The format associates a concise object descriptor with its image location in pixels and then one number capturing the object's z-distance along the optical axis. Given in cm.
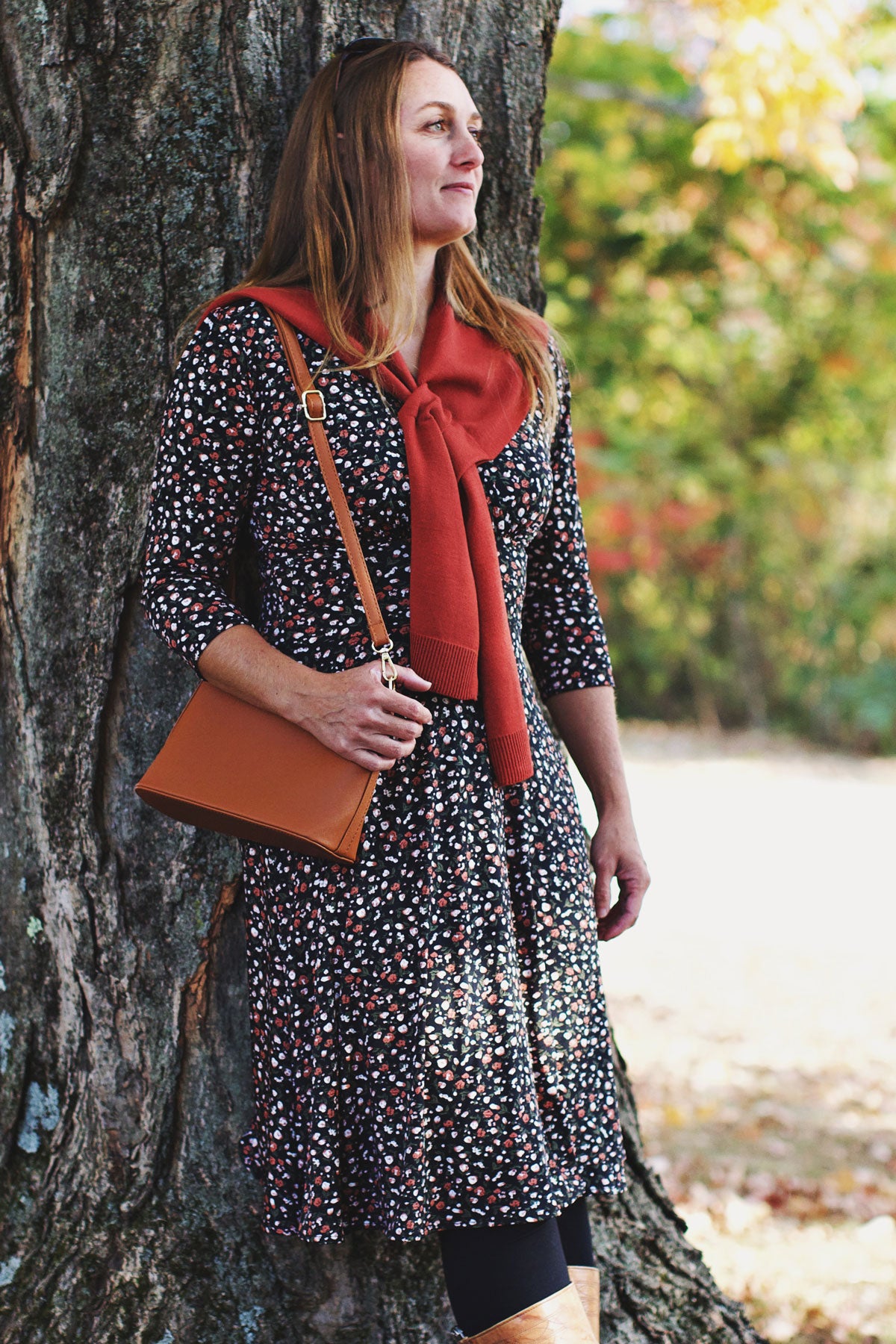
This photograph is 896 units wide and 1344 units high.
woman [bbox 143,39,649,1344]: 333
